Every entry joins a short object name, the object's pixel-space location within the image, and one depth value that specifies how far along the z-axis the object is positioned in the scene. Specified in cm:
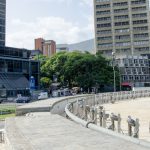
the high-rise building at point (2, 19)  11324
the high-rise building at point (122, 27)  13538
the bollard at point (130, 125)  1201
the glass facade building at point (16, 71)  8216
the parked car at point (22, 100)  6213
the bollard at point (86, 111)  1831
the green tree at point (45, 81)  10049
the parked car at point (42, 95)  6762
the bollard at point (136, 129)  1168
